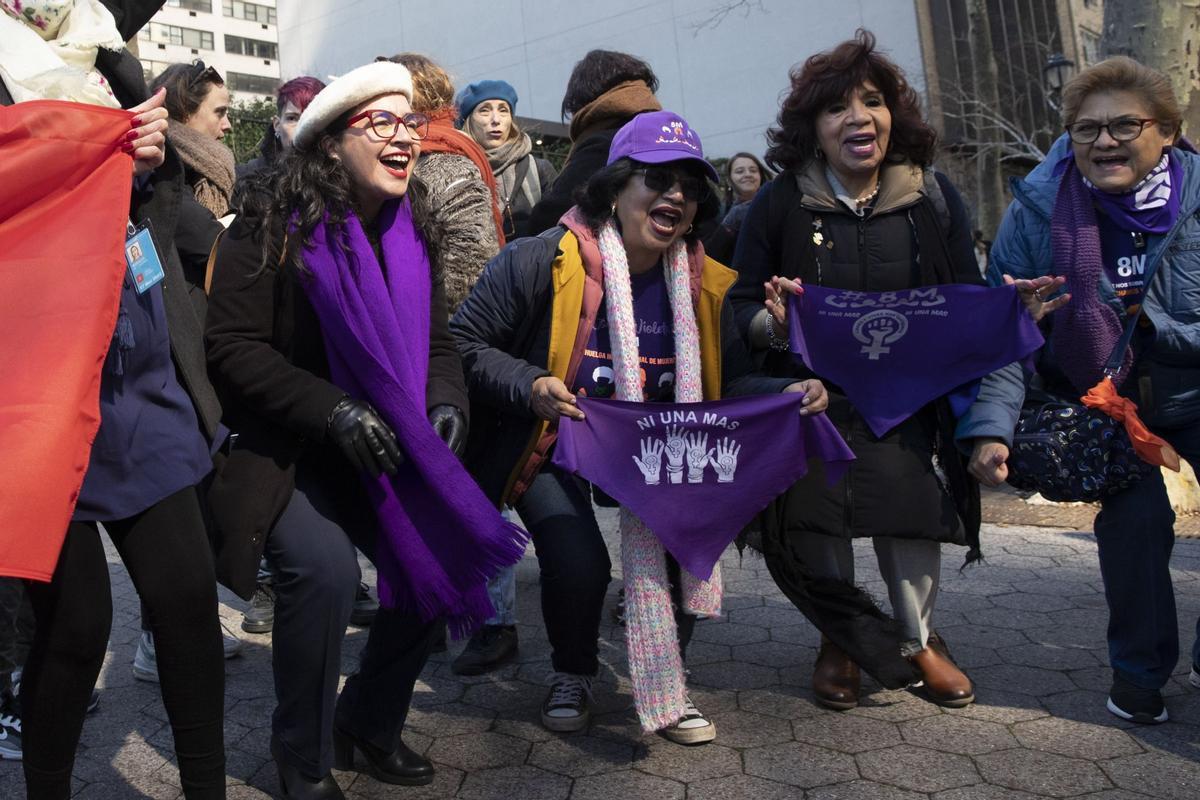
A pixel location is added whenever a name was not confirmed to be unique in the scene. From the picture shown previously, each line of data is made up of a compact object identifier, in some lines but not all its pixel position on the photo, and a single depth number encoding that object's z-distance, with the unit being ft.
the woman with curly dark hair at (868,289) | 13.34
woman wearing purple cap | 12.46
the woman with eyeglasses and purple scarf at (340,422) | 10.48
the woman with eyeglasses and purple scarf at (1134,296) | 12.81
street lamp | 61.26
